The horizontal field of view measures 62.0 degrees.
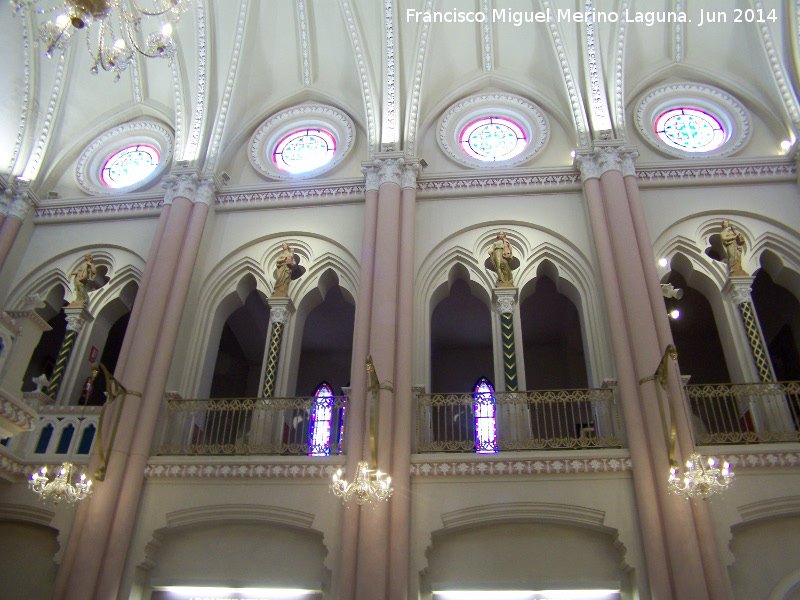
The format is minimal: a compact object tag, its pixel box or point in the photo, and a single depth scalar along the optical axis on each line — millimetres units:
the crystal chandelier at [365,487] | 8781
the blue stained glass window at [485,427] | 10195
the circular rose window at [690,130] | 13461
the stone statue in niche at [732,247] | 11477
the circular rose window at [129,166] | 14836
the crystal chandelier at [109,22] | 7422
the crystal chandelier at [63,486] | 9055
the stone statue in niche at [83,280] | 12945
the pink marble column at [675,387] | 8227
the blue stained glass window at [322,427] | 13941
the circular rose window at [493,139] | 13914
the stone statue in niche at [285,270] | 12398
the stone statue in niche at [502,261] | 11883
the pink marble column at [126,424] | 9141
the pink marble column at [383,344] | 8695
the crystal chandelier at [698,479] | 8250
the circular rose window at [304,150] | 14352
